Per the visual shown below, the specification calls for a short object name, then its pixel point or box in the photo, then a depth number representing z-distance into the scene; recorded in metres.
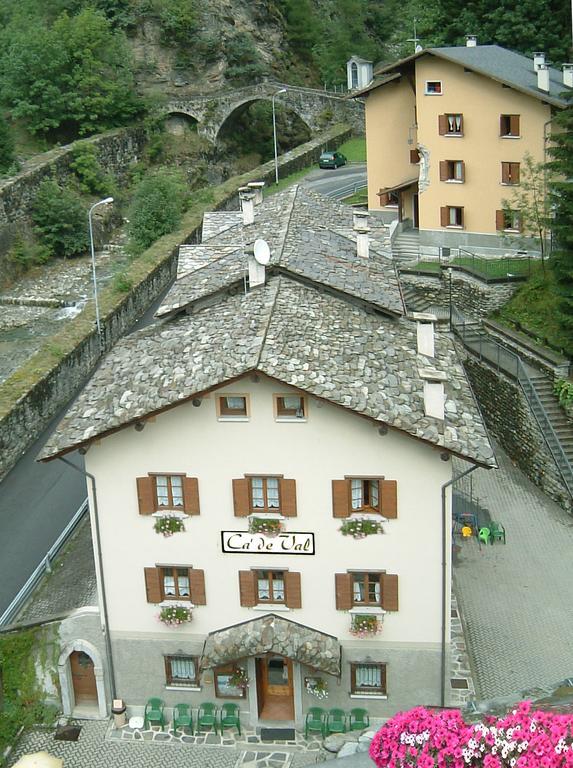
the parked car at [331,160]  62.19
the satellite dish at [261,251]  22.62
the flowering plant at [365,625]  20.81
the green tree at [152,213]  50.22
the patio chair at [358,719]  21.39
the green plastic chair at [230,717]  21.68
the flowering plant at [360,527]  20.33
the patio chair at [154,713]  21.89
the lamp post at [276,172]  59.16
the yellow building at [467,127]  39.38
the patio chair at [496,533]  28.06
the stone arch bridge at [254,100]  75.25
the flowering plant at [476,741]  13.76
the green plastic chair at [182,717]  21.70
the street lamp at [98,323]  36.17
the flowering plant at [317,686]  21.12
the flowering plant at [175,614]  21.31
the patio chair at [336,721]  21.23
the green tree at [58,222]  55.41
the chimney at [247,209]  30.08
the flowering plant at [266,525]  20.64
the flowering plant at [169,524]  20.86
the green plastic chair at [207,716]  21.66
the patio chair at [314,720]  21.33
